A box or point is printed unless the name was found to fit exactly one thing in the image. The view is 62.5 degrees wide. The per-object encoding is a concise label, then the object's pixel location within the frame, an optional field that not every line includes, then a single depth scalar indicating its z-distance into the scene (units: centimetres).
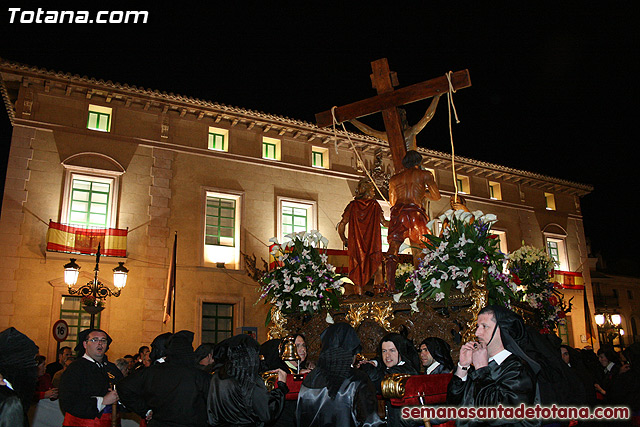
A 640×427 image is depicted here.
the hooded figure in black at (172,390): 470
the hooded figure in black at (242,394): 406
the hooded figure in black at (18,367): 287
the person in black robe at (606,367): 854
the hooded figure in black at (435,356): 573
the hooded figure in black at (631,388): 615
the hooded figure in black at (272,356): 586
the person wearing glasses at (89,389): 543
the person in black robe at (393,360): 515
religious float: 657
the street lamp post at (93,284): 1241
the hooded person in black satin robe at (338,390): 371
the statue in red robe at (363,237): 888
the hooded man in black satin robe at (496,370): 321
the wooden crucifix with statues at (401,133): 854
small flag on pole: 1438
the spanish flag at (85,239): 1639
